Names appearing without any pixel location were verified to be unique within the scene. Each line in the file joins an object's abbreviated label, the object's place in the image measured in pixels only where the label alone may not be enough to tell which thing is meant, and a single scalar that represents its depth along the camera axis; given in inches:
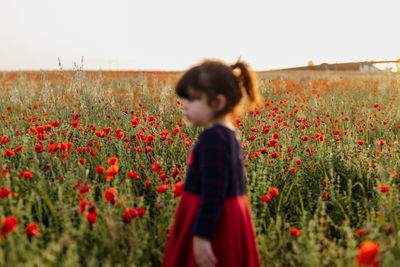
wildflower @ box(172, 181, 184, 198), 74.2
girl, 55.4
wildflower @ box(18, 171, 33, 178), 78.4
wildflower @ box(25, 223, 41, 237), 63.2
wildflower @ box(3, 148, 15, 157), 89.2
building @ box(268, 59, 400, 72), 1357.0
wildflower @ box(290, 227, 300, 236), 71.9
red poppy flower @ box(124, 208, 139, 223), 70.0
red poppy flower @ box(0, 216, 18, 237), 55.2
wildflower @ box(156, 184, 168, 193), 75.9
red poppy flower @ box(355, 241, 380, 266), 47.2
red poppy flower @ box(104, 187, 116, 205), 68.8
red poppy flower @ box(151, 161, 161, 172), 86.6
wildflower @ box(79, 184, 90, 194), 73.9
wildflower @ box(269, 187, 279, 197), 80.7
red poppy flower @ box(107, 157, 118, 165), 80.2
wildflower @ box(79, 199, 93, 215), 66.7
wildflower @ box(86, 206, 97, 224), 66.9
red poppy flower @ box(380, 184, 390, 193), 77.7
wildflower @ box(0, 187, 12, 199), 70.1
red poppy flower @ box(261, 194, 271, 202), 80.6
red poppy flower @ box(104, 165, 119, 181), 73.1
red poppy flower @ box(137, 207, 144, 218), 73.6
